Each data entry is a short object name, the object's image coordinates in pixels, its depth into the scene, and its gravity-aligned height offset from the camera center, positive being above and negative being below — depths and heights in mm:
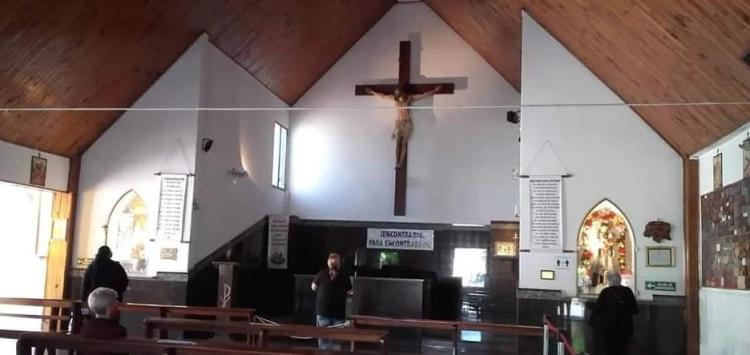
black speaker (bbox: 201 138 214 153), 10430 +1674
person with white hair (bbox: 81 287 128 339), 4555 -440
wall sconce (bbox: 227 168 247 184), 11520 +1393
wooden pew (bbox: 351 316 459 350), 7065 -605
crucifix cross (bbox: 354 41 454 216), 13398 +3241
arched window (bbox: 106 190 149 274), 10227 +320
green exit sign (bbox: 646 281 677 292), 8625 -144
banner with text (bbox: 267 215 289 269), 13195 +340
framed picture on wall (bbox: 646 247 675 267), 8680 +216
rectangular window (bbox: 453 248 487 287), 13117 +19
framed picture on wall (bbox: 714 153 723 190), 7700 +1153
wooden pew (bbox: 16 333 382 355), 4422 -597
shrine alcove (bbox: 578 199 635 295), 8906 +311
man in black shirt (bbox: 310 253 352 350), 7730 -399
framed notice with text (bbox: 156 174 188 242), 10000 +688
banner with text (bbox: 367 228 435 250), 13406 +480
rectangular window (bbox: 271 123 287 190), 13630 +2042
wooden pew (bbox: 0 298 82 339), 7402 -620
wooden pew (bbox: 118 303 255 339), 7645 -622
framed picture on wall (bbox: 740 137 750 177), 6760 +1192
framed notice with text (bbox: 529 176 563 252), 9000 +733
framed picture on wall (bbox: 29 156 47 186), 9789 +1108
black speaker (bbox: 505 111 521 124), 12703 +2766
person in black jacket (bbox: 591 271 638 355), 7305 -449
